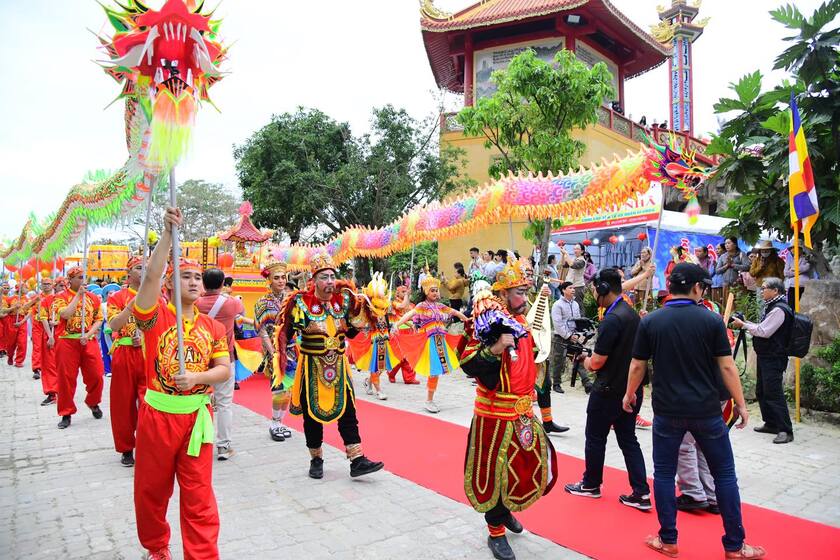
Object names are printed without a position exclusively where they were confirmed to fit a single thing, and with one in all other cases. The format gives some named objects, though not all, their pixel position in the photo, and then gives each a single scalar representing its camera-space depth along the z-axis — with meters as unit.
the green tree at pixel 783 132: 6.46
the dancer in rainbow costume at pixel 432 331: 7.77
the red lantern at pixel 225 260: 13.68
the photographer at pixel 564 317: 7.67
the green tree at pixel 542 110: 11.10
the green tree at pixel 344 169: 17.52
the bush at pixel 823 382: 6.53
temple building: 19.06
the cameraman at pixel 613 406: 4.15
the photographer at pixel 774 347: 5.88
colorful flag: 5.95
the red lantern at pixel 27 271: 15.73
